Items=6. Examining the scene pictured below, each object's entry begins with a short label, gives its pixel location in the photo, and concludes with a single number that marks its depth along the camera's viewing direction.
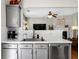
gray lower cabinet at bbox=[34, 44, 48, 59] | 1.93
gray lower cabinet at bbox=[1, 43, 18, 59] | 1.93
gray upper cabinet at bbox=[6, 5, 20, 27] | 2.17
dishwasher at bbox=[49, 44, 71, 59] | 1.93
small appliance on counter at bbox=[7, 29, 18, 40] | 2.30
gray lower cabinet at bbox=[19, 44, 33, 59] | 1.93
